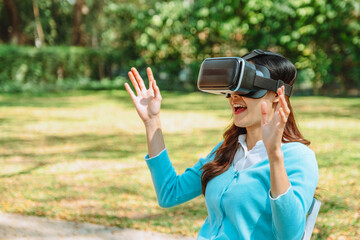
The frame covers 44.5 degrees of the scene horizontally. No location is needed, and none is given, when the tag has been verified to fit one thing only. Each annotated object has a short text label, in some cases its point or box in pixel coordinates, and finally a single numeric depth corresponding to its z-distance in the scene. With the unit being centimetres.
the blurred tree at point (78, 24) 2809
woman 162
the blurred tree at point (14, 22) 2744
